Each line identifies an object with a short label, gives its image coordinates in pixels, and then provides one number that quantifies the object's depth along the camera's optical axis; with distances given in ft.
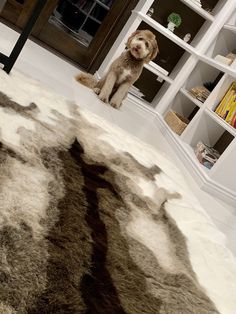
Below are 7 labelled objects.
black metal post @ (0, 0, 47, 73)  6.79
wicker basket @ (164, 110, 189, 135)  11.04
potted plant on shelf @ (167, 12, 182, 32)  12.29
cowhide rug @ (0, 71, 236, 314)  2.69
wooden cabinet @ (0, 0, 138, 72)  12.69
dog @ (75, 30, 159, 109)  9.74
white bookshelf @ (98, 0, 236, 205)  8.43
